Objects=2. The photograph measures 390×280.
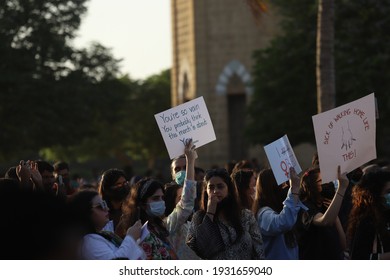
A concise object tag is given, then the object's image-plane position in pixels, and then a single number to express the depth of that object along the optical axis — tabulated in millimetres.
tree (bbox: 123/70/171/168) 79000
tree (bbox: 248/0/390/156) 33969
